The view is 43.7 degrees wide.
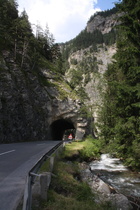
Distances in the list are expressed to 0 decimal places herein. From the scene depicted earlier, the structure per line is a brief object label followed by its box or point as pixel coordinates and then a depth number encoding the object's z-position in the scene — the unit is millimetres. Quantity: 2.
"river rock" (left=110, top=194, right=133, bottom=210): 7391
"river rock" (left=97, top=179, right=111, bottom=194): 9163
